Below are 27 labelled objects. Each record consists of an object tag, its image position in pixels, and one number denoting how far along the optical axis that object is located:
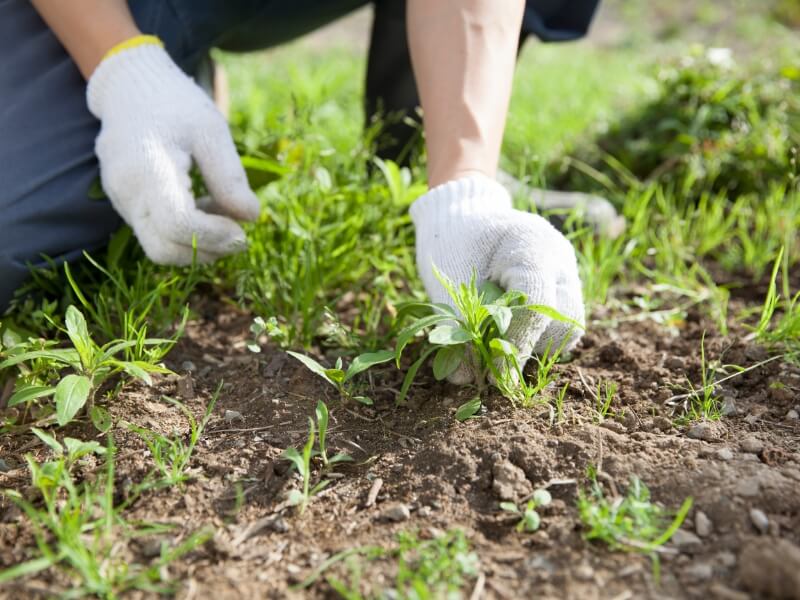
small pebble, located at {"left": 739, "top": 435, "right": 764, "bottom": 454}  0.62
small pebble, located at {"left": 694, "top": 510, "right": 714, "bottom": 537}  0.57
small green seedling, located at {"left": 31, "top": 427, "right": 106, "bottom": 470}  0.60
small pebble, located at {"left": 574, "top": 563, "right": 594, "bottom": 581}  0.54
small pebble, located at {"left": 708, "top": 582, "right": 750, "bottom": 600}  0.52
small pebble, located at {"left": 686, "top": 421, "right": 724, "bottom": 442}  0.64
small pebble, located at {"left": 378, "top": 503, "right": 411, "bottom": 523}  0.59
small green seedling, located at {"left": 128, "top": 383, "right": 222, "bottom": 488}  0.61
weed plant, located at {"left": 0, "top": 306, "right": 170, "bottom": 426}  0.62
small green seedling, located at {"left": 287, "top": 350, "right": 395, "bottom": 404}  0.66
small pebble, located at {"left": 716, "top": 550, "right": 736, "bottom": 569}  0.54
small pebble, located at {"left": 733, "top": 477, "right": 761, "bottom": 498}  0.58
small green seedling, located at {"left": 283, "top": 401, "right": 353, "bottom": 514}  0.60
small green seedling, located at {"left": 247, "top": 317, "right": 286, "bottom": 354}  0.69
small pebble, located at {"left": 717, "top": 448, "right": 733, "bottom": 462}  0.61
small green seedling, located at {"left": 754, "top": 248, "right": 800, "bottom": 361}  0.72
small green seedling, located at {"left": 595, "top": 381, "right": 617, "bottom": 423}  0.66
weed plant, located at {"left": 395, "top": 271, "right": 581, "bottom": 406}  0.64
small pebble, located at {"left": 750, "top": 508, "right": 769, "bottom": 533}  0.57
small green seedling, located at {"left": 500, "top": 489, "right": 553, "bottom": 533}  0.58
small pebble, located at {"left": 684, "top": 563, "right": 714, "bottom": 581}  0.54
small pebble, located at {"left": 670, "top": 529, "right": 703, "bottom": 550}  0.56
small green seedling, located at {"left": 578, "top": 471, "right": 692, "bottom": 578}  0.56
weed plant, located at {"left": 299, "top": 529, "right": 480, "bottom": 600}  0.53
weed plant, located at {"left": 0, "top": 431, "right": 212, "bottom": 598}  0.53
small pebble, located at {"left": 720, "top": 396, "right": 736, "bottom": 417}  0.67
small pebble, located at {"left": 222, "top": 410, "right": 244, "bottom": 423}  0.67
